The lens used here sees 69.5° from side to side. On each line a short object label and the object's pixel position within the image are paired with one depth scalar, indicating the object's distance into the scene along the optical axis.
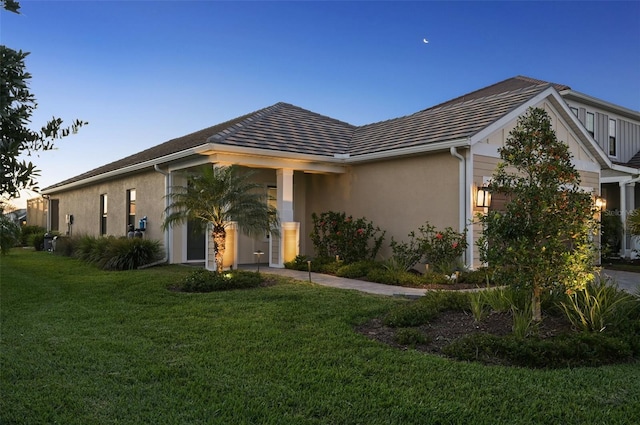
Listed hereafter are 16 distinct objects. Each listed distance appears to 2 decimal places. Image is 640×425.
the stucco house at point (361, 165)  10.54
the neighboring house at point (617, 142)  15.34
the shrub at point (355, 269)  10.38
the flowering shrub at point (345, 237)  11.86
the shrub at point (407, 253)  10.73
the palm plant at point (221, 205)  9.33
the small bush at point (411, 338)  4.84
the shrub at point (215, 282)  8.36
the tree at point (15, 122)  2.35
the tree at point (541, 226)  5.00
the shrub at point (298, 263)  11.72
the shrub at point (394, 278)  9.20
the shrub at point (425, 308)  5.54
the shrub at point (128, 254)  11.98
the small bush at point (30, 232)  22.99
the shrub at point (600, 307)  4.91
